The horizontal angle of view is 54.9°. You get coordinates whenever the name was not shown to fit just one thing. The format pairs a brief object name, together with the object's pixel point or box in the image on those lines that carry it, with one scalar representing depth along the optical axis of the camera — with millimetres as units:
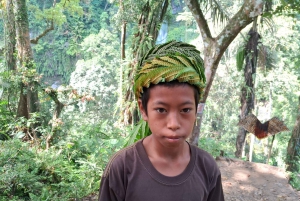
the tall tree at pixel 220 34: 3555
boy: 1069
